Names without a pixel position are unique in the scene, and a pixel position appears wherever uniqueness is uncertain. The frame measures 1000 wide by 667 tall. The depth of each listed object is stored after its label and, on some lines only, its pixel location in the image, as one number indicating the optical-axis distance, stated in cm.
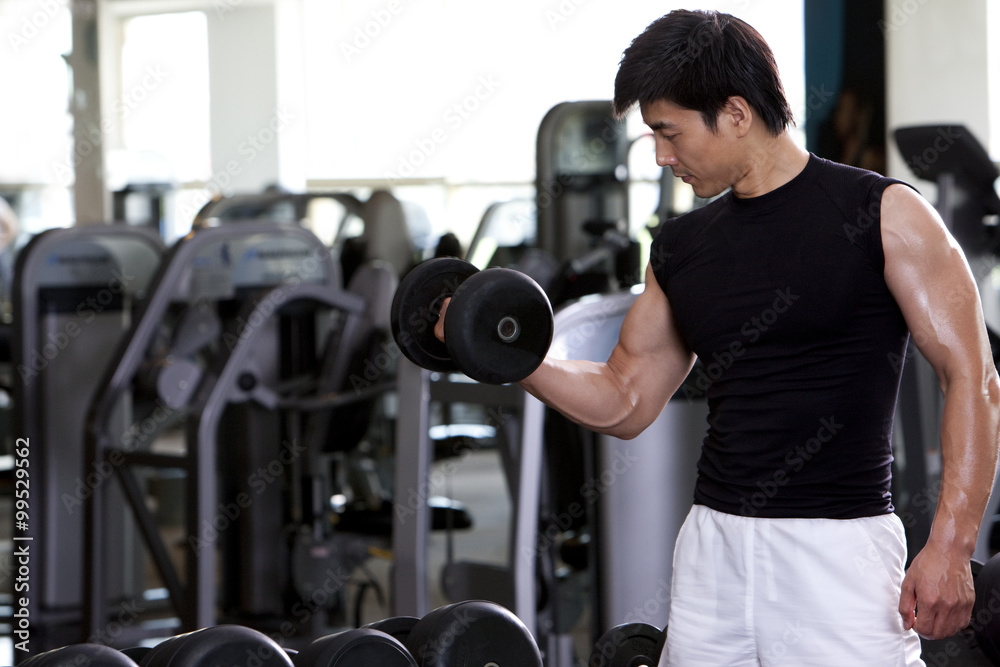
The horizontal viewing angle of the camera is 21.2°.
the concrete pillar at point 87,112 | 1453
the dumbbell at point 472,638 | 374
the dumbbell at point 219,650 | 359
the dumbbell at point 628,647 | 383
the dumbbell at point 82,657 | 350
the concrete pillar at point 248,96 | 1593
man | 334
